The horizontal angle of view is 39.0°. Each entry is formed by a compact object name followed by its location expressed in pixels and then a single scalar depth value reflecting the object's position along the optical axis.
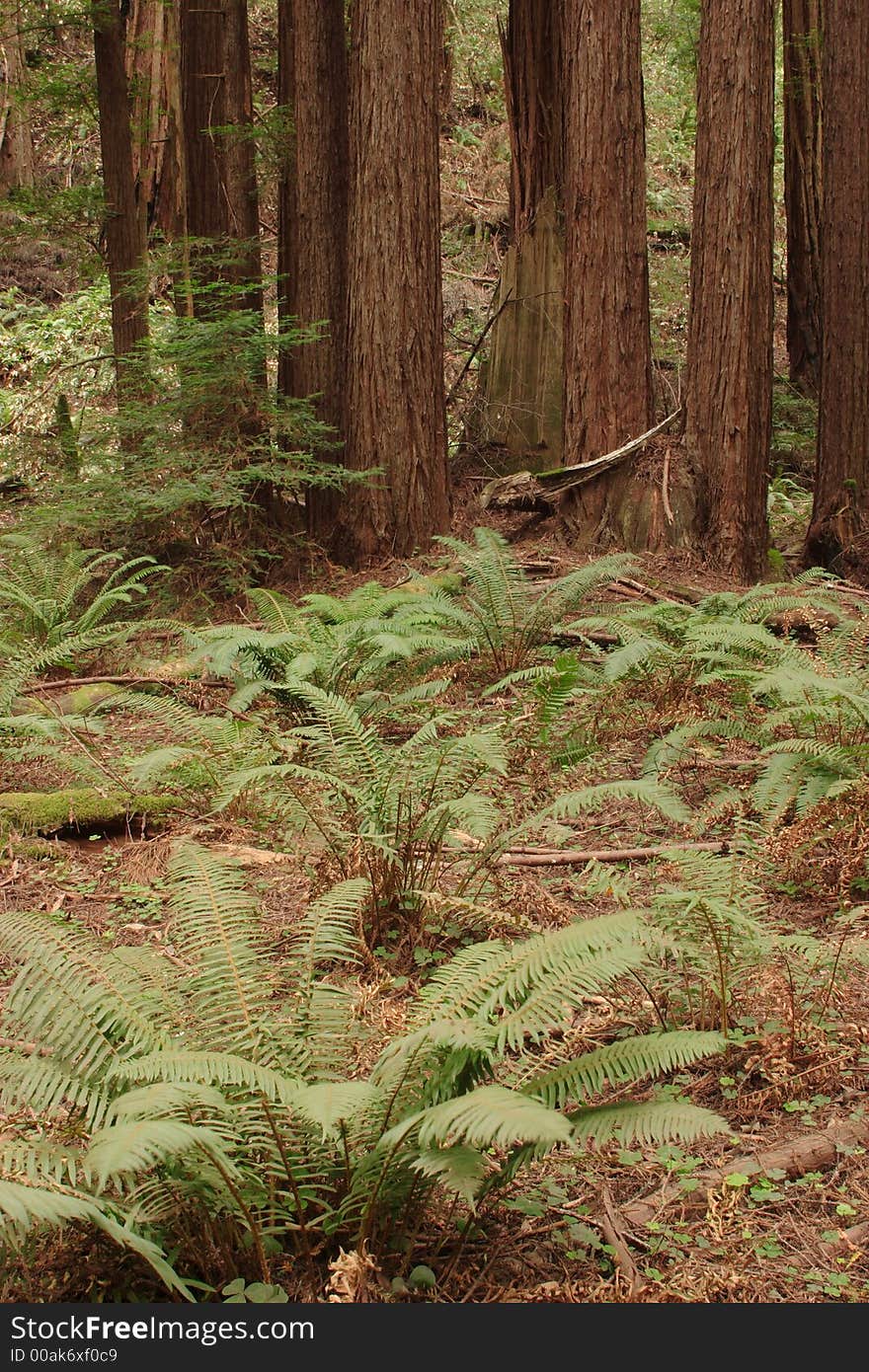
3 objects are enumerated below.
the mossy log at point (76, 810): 4.71
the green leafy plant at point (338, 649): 5.51
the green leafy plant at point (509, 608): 6.33
